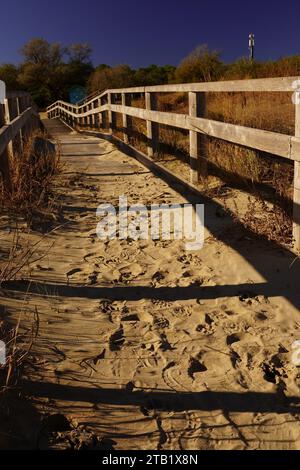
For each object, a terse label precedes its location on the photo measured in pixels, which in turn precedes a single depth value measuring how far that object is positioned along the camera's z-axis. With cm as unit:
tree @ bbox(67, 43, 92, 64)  5975
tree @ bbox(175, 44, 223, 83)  1731
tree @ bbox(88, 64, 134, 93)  3697
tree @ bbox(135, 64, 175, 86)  3579
